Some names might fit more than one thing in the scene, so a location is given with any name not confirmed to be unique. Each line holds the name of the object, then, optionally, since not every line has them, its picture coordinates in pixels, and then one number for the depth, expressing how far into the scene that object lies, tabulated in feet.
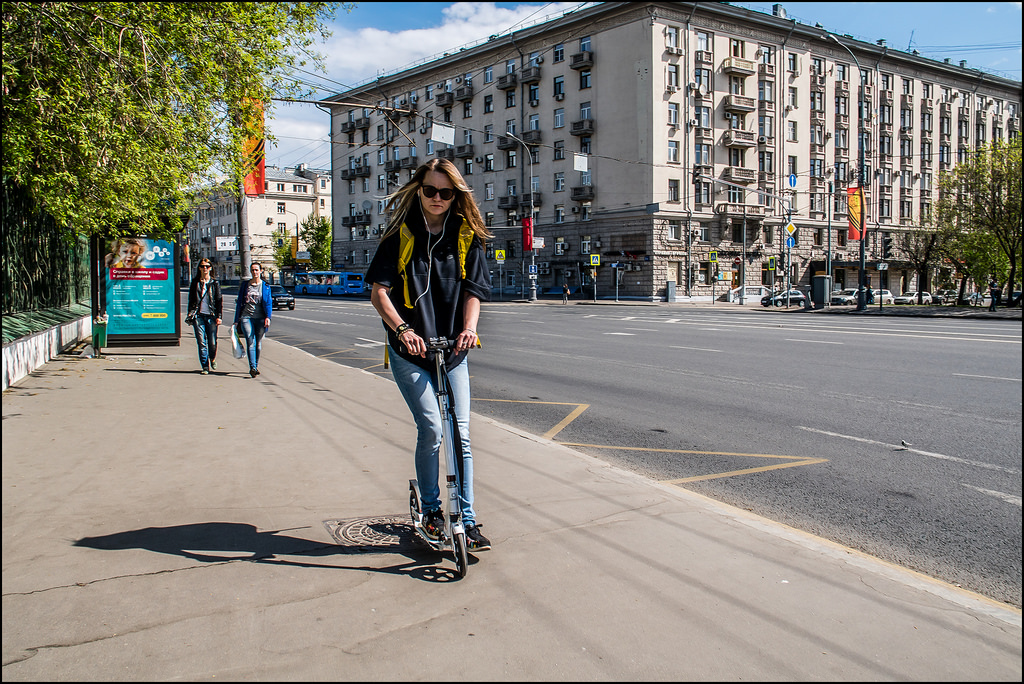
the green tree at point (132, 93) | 25.72
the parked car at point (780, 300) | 146.94
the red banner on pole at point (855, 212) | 107.96
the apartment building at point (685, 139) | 172.55
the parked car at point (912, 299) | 169.78
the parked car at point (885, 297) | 167.02
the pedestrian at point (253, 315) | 37.76
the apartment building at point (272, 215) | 340.80
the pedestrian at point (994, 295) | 113.80
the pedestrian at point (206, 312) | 38.39
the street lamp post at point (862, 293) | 113.60
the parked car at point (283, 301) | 132.98
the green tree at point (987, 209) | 121.49
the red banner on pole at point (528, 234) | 175.73
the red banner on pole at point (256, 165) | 42.83
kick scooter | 11.91
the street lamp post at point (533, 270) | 173.17
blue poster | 48.62
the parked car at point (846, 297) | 162.81
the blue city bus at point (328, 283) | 221.46
